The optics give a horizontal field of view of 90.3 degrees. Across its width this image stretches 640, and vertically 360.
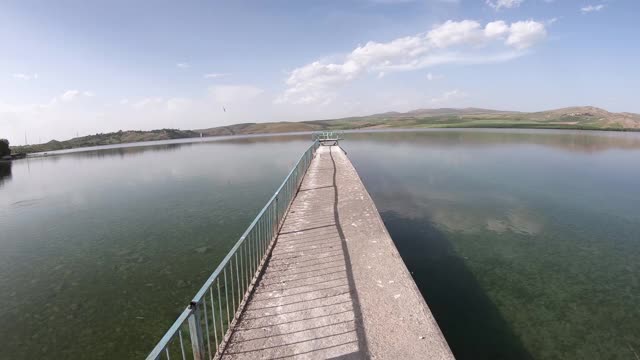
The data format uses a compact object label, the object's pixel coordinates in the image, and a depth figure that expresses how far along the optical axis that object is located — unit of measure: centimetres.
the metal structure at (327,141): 3864
